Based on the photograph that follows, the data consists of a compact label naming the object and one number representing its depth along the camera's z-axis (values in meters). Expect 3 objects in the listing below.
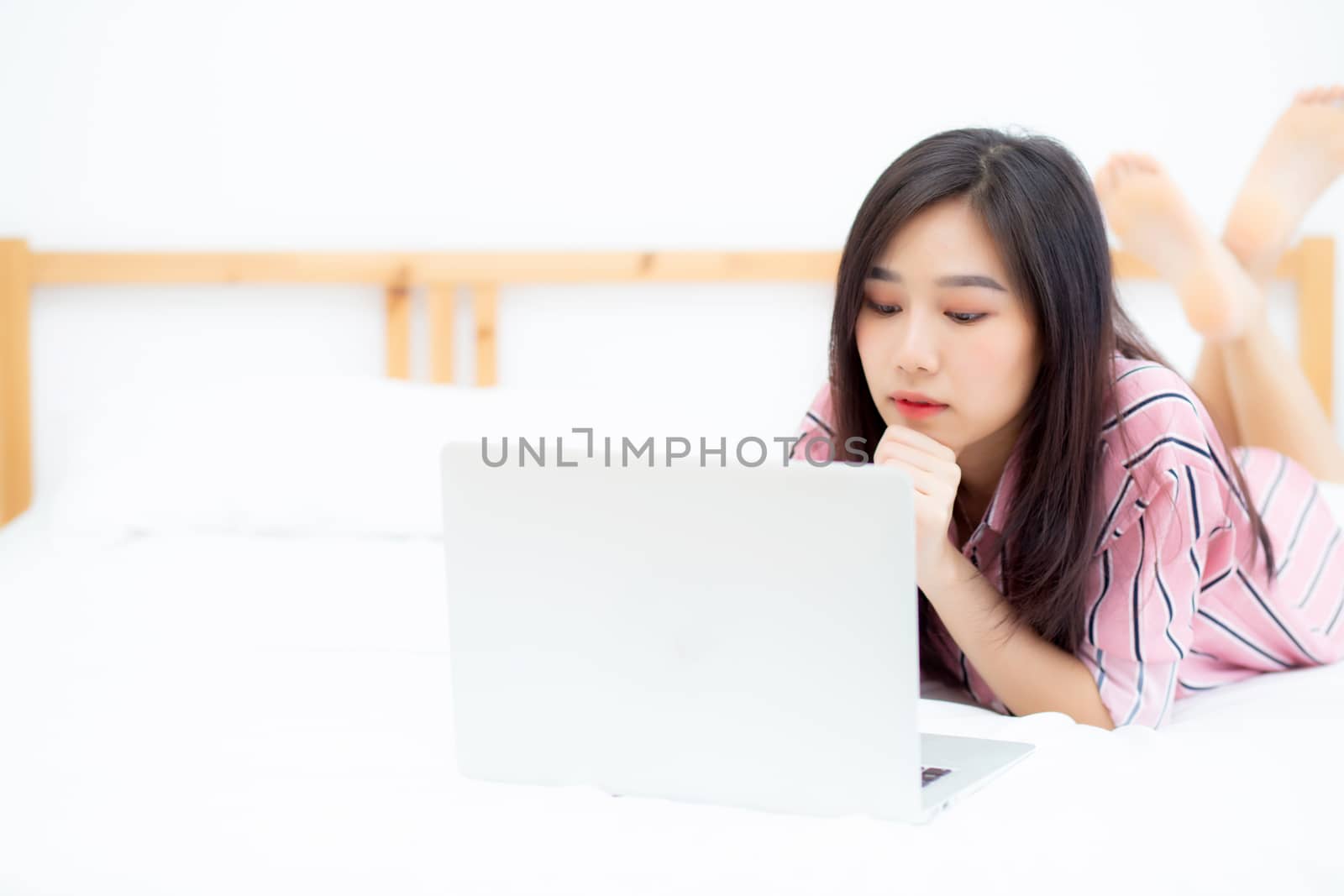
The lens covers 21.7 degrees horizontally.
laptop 2.15
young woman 2.44
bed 2.15
